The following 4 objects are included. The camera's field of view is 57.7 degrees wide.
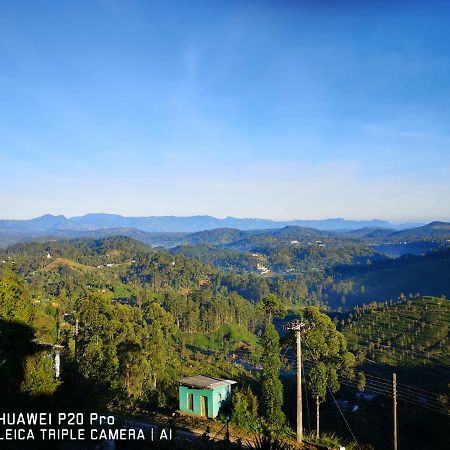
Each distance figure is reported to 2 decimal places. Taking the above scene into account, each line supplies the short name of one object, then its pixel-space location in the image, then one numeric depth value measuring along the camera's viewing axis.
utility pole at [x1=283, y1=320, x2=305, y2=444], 17.73
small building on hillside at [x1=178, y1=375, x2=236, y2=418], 23.97
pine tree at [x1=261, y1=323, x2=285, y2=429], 26.34
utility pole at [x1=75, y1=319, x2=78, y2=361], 25.95
